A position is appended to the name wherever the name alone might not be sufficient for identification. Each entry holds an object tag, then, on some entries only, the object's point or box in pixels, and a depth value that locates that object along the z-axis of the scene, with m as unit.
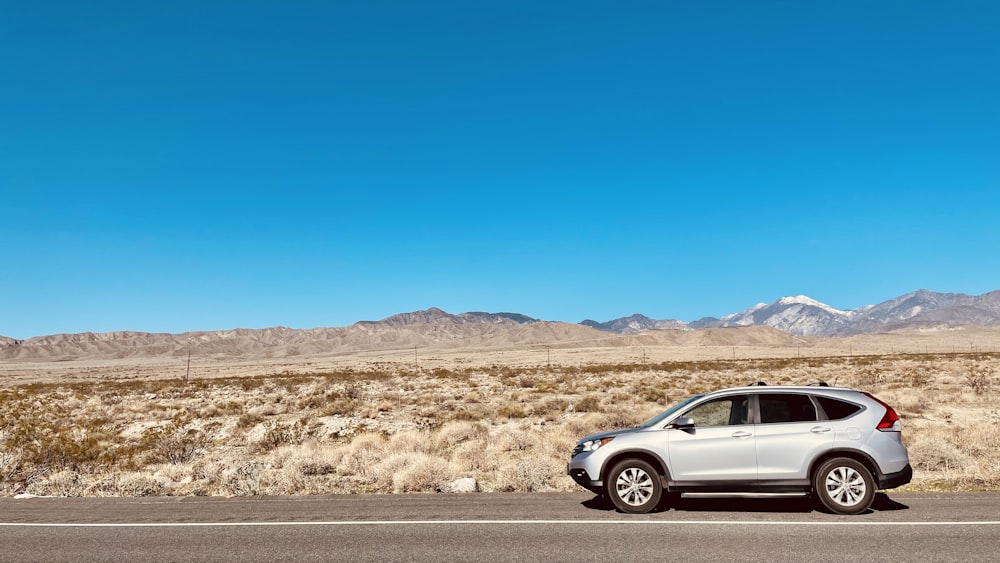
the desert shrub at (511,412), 26.48
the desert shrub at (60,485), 13.72
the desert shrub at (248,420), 25.50
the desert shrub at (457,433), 19.31
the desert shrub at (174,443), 17.56
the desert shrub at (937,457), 14.38
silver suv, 9.37
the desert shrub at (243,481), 13.20
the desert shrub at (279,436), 19.91
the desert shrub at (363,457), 15.31
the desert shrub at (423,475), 13.34
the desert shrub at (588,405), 27.76
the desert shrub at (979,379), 31.55
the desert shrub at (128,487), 13.50
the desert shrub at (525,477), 12.80
